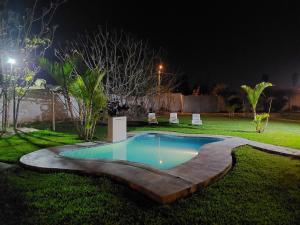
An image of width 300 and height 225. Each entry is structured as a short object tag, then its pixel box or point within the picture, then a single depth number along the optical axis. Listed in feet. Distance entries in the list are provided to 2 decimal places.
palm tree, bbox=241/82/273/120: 38.22
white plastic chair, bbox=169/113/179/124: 47.39
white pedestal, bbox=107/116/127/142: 29.01
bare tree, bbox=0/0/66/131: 33.68
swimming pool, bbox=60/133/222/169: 24.04
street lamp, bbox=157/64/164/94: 61.45
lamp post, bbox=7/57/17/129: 33.17
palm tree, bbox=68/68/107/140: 28.02
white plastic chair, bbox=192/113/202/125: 45.50
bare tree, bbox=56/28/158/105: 49.29
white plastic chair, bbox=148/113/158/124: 46.22
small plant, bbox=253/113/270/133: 36.57
